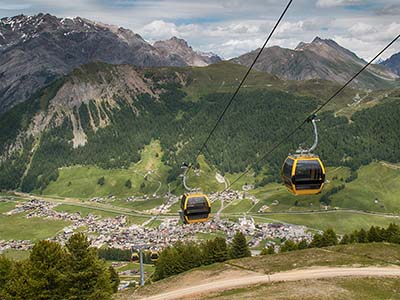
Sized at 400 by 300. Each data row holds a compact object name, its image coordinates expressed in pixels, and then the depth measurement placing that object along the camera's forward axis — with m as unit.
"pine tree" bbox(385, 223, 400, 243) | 85.06
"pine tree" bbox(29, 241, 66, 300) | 46.81
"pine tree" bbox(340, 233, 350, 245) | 93.06
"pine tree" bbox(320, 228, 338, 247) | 90.81
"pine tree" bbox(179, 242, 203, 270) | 86.31
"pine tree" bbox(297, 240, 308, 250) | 93.56
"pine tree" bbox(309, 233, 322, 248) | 91.56
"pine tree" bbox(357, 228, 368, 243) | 91.22
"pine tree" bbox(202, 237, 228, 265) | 86.16
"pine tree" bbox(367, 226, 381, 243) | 88.25
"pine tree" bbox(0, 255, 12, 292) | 57.28
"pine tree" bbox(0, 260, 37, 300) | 46.41
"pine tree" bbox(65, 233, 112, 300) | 47.66
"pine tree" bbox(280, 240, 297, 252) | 92.69
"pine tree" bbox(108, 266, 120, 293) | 83.28
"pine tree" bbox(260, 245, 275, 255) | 89.50
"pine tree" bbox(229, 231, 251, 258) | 90.81
